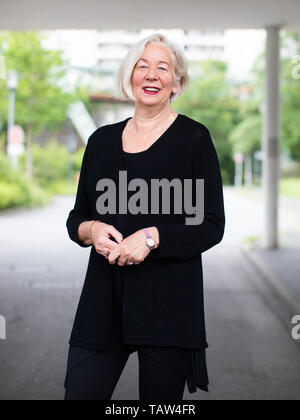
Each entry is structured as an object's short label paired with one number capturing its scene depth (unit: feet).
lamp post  56.80
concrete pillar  29.25
